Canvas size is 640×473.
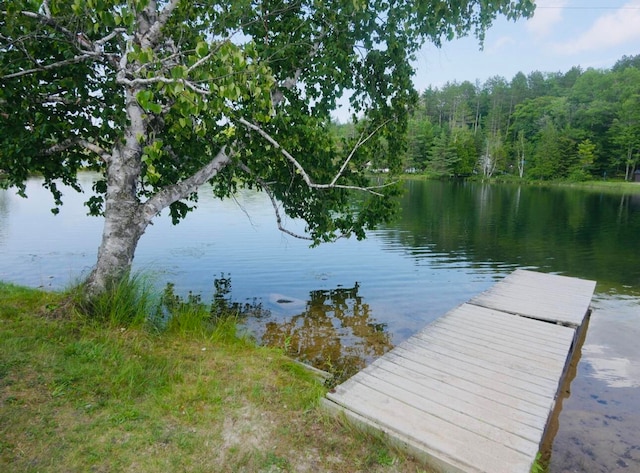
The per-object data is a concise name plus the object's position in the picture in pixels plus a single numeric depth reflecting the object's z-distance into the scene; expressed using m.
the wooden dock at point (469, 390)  3.69
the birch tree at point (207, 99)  5.62
